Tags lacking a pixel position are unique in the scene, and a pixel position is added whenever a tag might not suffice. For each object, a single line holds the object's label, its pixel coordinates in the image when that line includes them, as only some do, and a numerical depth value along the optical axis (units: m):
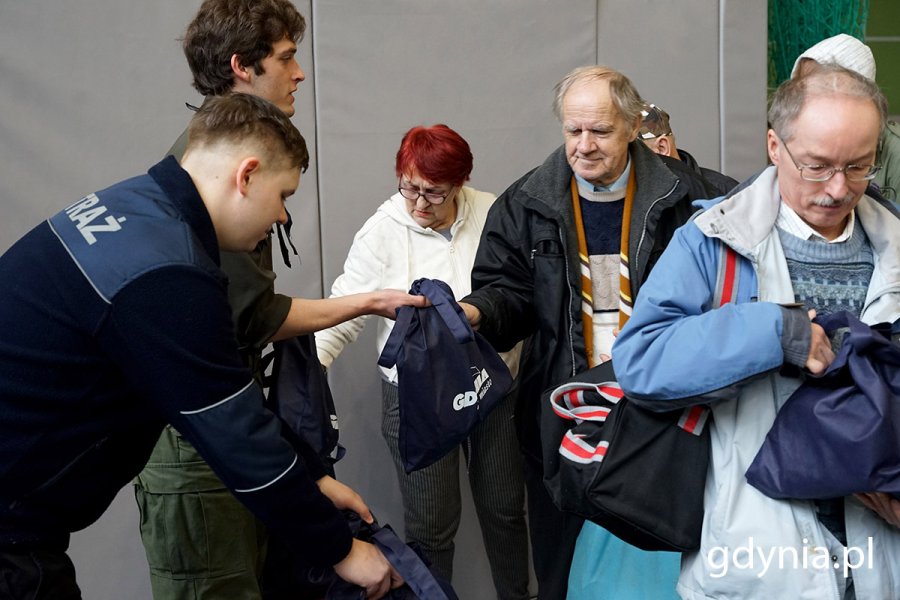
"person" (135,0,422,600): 2.11
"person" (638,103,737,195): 3.15
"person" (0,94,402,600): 1.36
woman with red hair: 3.13
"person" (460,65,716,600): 2.44
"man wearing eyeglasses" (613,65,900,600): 1.51
